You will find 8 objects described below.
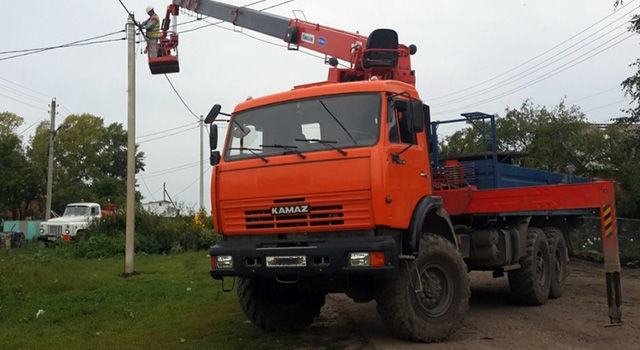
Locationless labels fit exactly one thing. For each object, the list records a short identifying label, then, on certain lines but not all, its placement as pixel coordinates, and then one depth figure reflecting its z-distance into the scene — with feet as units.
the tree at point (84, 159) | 183.01
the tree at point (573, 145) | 69.97
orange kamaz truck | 21.58
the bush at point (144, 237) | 72.28
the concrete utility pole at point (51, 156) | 112.06
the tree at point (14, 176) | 149.18
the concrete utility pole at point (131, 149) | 51.75
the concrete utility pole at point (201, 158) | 146.37
